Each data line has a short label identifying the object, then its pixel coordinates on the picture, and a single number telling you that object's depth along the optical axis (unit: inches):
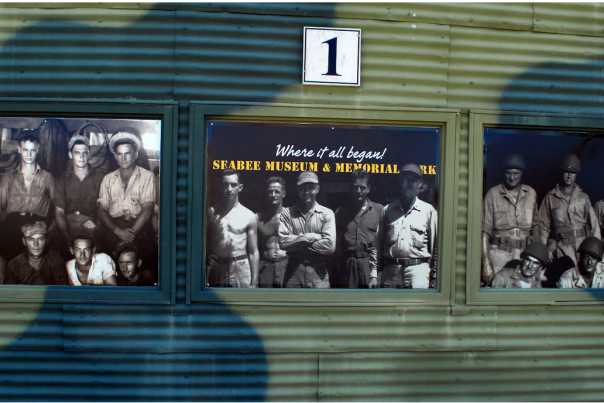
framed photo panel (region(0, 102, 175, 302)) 126.0
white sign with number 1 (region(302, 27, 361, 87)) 126.6
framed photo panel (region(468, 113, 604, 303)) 132.8
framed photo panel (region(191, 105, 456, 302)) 127.5
